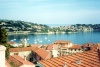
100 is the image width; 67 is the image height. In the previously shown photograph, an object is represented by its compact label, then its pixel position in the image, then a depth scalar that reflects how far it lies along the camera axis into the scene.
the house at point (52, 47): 20.00
